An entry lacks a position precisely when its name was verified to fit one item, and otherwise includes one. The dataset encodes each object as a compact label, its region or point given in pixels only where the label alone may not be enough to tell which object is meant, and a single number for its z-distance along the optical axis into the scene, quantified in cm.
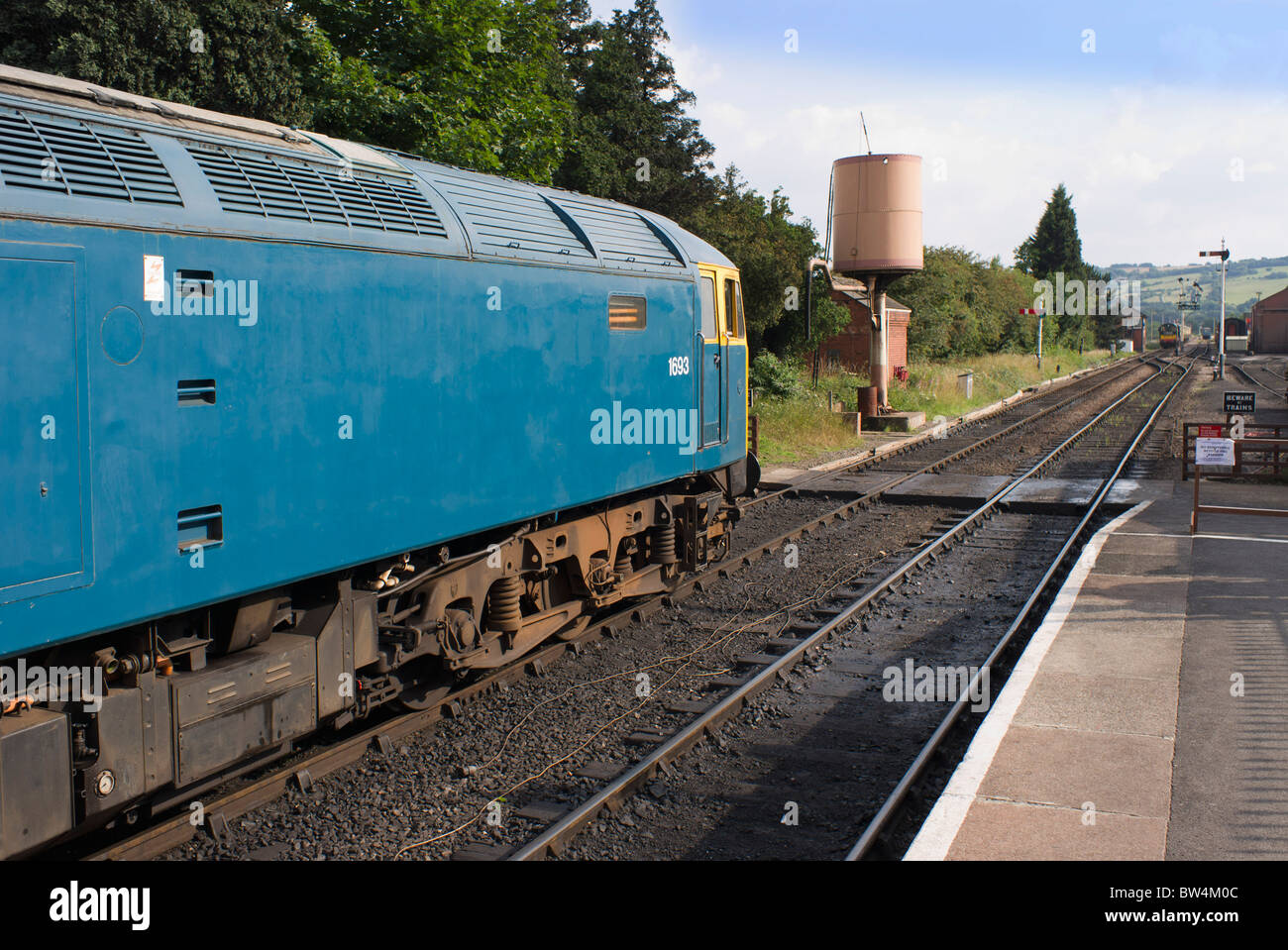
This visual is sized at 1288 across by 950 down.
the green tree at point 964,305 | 4916
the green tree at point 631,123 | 3806
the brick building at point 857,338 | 4128
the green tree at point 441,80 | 2038
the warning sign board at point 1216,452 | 1348
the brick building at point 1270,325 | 9725
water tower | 3028
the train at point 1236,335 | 11069
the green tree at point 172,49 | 2098
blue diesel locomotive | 448
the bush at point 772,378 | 2877
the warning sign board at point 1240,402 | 1578
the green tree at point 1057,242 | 10188
